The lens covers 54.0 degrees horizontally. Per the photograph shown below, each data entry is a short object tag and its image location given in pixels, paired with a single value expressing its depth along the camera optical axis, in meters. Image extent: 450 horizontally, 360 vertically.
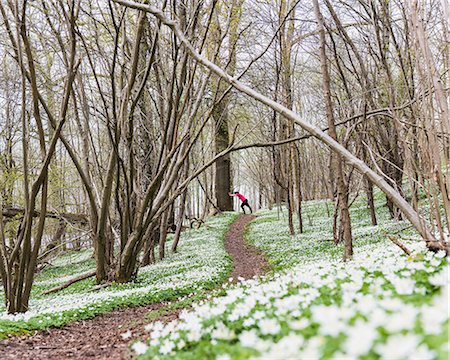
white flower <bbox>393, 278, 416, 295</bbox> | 3.41
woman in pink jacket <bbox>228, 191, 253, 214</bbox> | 37.01
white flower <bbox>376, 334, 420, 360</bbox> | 1.75
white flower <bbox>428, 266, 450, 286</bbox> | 3.49
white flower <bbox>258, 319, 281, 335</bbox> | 3.14
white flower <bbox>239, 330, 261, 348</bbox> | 2.72
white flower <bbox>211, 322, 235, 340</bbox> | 3.42
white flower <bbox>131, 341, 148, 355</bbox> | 3.85
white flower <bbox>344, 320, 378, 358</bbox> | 1.87
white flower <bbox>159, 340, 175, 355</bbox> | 3.70
